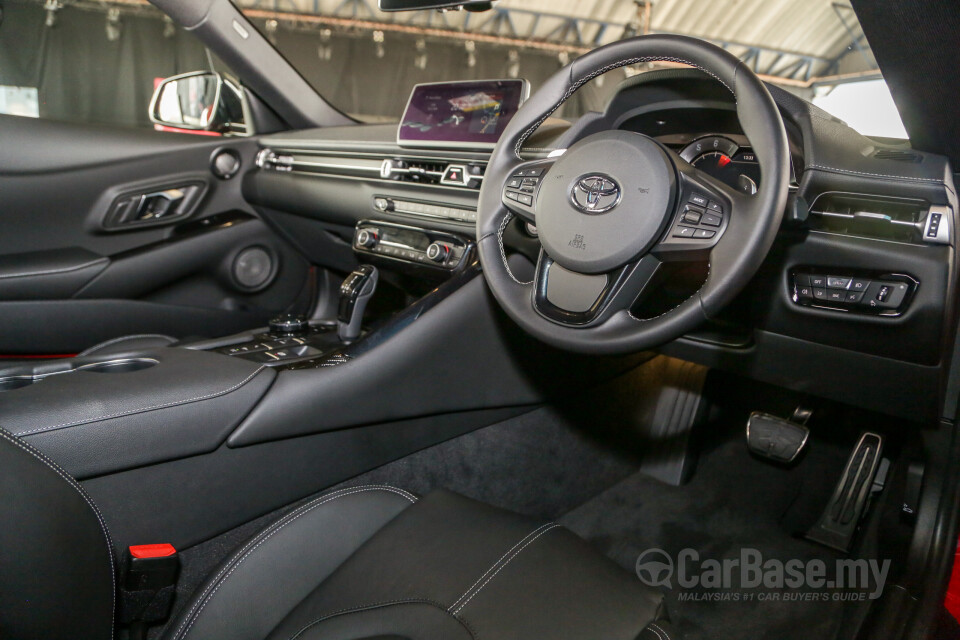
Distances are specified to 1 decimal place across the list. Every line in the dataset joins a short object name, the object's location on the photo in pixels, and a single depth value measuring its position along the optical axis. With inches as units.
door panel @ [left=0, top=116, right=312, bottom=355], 78.0
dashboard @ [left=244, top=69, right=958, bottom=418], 38.6
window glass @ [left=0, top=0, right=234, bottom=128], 92.2
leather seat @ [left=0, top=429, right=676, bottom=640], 24.4
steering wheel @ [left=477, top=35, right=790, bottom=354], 33.4
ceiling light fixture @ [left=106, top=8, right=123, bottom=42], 136.7
